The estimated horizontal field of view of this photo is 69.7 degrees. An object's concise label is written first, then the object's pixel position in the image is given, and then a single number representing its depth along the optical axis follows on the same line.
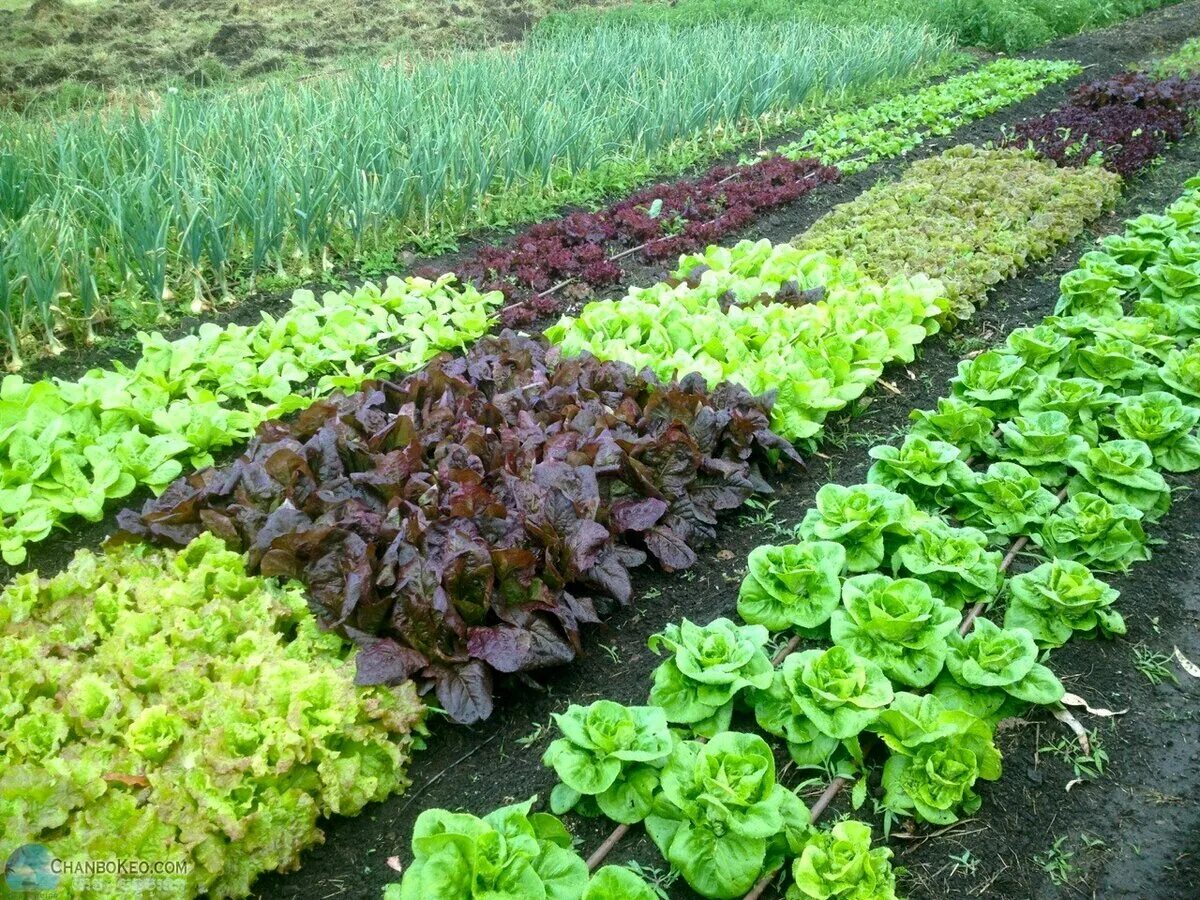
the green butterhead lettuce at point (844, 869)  1.90
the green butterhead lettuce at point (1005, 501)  3.15
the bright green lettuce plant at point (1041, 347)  3.96
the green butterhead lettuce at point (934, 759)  2.17
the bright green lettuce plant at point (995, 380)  3.74
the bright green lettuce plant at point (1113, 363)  3.92
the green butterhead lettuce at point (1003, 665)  2.38
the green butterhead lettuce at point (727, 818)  1.94
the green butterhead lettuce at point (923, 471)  3.23
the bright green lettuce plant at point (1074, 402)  3.62
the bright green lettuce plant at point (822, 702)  2.25
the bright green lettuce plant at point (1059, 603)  2.69
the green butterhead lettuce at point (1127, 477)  3.24
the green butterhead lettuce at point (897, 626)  2.47
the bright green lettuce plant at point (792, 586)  2.64
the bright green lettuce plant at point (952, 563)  2.78
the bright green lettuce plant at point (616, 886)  1.77
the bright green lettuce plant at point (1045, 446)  3.43
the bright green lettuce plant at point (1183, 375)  3.83
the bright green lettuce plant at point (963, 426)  3.53
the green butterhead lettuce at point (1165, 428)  3.45
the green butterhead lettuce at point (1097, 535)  3.01
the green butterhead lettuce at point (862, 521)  2.88
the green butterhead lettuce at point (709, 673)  2.32
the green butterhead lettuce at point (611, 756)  2.10
